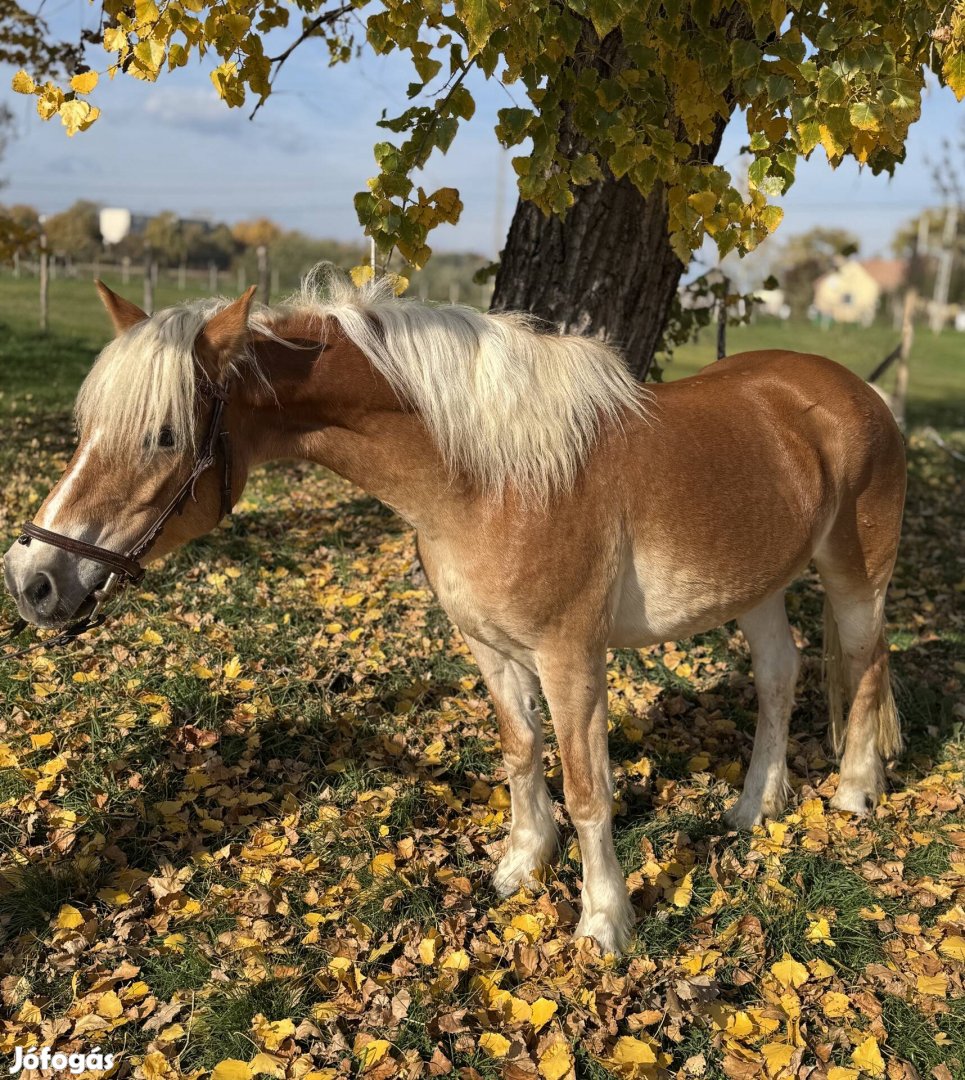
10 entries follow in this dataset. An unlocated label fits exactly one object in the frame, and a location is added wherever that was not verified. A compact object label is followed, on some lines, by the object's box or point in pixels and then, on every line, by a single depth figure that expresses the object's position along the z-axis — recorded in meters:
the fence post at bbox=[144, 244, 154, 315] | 17.70
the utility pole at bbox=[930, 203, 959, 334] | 52.99
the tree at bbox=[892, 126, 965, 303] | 62.94
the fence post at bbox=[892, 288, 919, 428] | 13.33
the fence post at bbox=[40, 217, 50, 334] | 16.78
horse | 2.49
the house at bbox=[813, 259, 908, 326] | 78.81
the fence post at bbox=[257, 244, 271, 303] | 16.75
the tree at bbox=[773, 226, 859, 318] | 53.09
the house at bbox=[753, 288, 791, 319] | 55.31
